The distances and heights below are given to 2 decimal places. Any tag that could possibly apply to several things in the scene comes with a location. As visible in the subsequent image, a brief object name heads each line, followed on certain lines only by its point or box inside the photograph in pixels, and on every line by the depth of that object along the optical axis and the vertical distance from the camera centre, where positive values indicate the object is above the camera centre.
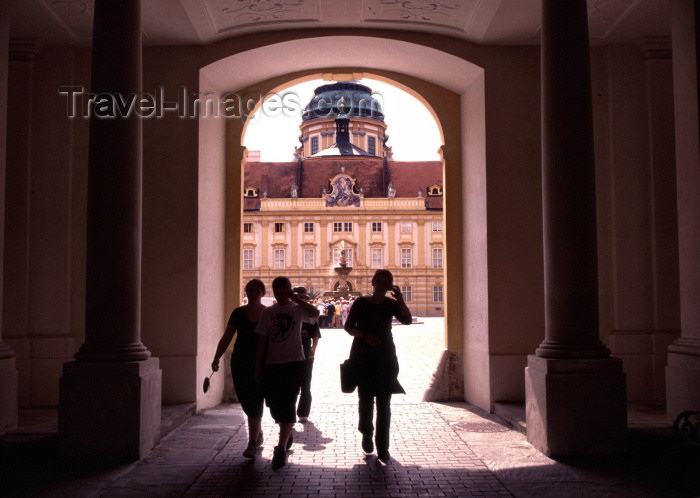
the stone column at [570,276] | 6.20 +0.03
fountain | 47.72 -0.83
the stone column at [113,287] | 6.10 -0.04
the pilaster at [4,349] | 6.98 -0.69
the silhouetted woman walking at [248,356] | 6.41 -0.71
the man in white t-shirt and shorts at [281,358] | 6.10 -0.69
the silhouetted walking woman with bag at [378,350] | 6.20 -0.64
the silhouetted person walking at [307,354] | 7.96 -0.87
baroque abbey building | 64.12 +4.08
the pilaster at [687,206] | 6.78 +0.74
